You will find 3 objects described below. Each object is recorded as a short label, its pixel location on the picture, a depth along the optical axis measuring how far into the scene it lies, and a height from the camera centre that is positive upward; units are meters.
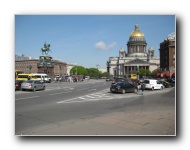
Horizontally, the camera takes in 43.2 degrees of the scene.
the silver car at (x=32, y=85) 18.28 -0.71
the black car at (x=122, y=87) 17.12 -0.80
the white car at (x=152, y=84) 19.93 -0.67
